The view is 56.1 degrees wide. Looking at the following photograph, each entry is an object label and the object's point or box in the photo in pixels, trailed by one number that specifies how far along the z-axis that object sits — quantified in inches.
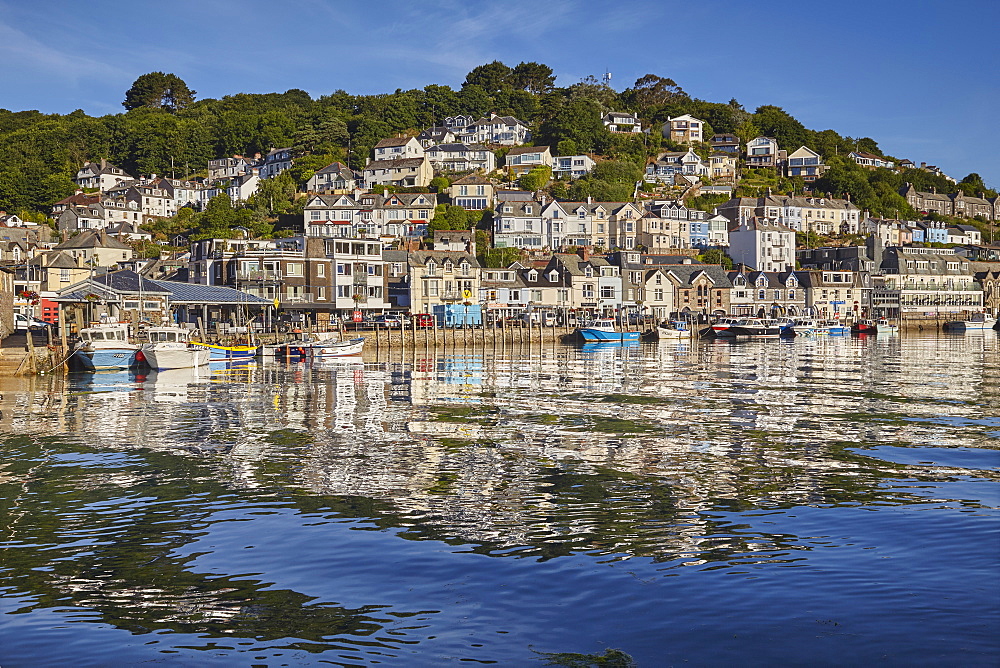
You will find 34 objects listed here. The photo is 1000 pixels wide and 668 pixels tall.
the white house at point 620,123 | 7381.9
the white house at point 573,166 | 6432.1
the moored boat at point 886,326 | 4604.1
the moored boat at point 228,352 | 2542.6
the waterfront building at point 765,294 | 4899.1
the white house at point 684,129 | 7495.1
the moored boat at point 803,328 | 4384.8
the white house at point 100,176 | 6796.3
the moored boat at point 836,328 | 4424.2
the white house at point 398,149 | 6417.3
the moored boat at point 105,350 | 2150.6
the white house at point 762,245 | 5428.2
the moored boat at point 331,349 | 2625.5
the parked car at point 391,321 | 3422.2
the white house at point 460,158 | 6358.3
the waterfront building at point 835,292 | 5103.3
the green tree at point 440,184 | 5932.6
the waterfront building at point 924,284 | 5506.9
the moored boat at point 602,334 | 3666.6
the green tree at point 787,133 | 7672.2
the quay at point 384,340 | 2063.4
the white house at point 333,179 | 6067.9
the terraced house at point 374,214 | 5201.8
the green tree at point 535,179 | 5940.0
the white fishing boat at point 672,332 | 3993.6
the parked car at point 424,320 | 3769.7
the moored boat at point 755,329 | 4244.6
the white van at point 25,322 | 3198.8
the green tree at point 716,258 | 5354.3
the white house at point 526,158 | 6417.3
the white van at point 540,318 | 4133.4
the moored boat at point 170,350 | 2170.3
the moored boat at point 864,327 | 4582.7
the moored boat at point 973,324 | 4982.8
